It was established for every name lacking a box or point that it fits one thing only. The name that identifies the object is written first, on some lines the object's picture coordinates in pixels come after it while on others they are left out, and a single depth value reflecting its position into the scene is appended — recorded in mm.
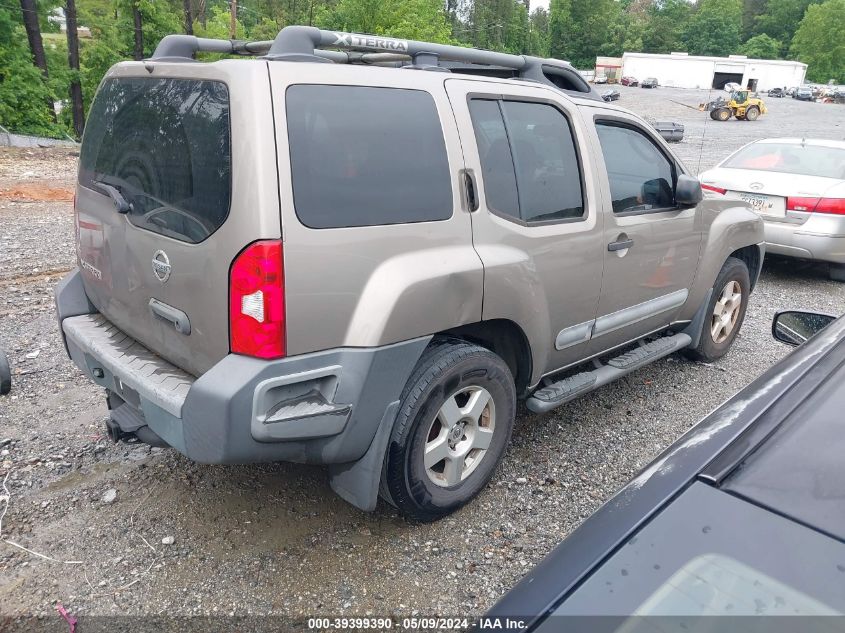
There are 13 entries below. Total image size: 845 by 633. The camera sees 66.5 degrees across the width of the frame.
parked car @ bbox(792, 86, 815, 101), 65812
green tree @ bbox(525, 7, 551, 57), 99019
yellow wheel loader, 40562
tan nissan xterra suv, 2277
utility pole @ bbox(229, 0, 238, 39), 29047
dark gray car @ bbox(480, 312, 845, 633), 1171
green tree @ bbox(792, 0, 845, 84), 96756
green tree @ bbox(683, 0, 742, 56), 110500
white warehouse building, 80625
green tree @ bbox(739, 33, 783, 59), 109438
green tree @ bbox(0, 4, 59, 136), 22906
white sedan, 6691
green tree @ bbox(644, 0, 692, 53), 111375
